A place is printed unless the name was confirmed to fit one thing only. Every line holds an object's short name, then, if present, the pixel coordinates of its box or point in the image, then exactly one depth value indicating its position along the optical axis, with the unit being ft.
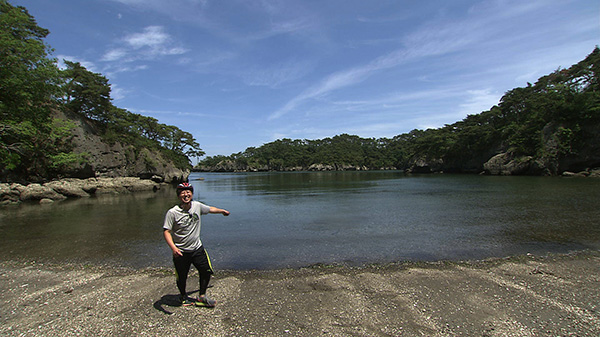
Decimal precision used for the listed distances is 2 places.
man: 15.62
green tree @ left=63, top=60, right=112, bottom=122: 128.88
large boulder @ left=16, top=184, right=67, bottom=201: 80.64
